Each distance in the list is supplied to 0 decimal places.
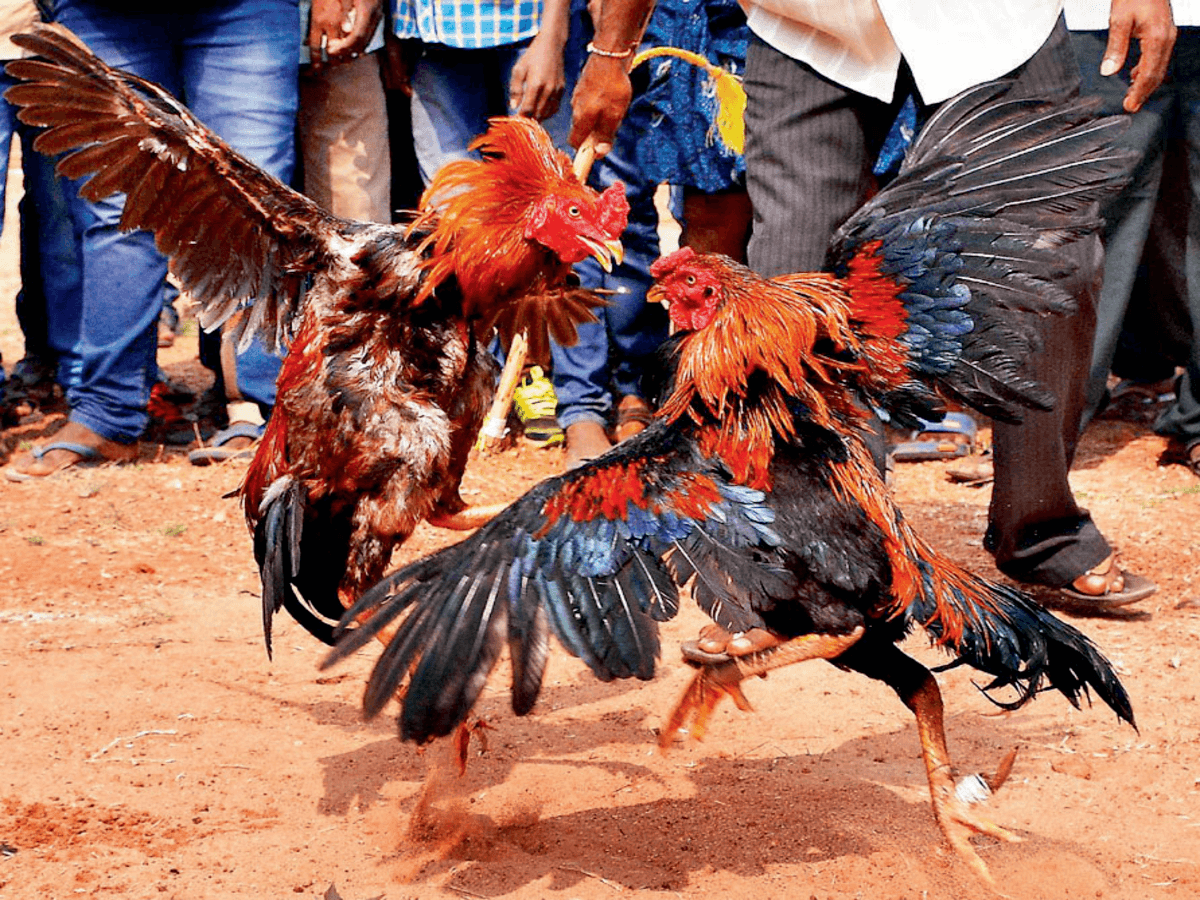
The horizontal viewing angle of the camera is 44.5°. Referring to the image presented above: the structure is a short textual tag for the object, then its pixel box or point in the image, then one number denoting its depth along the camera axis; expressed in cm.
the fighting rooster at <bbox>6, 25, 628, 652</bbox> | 370
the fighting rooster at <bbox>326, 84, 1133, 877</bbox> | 278
